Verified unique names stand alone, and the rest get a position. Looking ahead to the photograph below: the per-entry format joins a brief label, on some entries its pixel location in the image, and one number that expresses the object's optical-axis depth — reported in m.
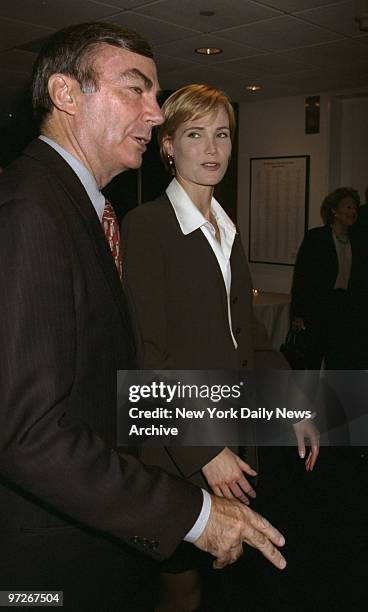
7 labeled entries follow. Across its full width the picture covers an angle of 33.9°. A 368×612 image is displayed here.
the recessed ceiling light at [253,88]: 5.26
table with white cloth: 4.02
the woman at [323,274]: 3.68
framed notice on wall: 5.66
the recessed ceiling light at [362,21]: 3.30
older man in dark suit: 0.72
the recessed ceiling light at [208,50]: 4.06
